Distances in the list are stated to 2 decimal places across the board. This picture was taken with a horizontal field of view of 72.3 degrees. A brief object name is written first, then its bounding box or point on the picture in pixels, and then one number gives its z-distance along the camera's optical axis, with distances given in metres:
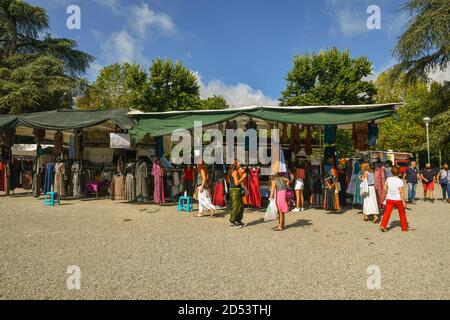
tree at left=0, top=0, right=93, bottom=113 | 19.70
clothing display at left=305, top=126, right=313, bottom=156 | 12.19
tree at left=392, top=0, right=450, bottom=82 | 15.91
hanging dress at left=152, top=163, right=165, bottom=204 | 11.11
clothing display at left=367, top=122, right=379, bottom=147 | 10.56
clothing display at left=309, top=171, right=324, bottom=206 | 10.55
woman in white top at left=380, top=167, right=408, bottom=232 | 7.12
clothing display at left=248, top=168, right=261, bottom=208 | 10.12
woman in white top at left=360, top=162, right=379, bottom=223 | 8.32
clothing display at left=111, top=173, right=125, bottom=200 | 11.77
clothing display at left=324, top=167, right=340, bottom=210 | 9.88
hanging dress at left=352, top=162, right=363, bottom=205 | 9.97
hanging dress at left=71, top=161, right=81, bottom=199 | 12.24
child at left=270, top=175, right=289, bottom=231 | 7.20
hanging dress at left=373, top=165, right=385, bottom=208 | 9.16
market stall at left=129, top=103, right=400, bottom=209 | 9.20
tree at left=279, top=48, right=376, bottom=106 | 26.31
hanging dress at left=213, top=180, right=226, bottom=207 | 10.05
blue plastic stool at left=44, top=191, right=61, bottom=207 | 10.82
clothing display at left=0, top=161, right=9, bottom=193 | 13.02
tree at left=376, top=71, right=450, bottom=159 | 32.78
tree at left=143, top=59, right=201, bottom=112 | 28.91
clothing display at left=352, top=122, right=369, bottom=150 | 11.30
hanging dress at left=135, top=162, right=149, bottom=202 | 11.16
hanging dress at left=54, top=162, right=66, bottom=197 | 11.81
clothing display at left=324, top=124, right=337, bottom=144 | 11.39
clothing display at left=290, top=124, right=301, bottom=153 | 11.67
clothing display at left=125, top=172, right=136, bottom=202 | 11.30
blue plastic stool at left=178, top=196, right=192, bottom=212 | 10.00
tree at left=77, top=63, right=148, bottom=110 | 24.09
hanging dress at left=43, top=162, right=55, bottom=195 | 12.12
